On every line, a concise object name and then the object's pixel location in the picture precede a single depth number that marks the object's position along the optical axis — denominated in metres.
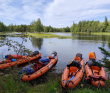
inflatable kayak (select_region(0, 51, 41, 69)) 8.38
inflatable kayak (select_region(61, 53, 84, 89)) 5.53
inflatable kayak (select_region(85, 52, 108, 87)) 5.64
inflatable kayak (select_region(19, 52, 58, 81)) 6.49
